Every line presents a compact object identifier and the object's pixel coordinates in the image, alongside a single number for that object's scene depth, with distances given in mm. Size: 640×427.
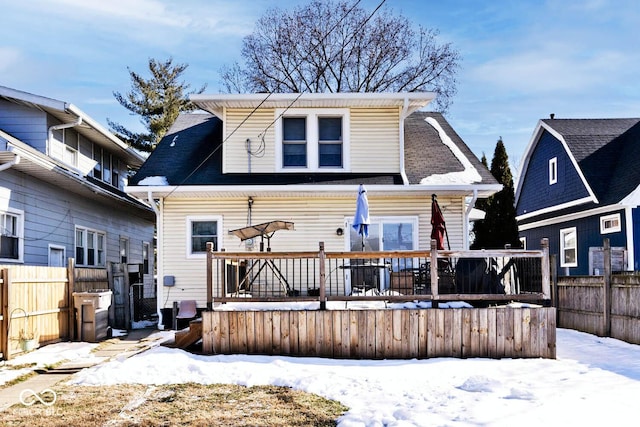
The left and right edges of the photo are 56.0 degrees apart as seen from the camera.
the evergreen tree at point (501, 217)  18359
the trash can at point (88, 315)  11227
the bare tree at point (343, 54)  27094
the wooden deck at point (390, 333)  9055
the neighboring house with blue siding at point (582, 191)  16391
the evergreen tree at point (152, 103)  34562
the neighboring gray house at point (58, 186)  12398
